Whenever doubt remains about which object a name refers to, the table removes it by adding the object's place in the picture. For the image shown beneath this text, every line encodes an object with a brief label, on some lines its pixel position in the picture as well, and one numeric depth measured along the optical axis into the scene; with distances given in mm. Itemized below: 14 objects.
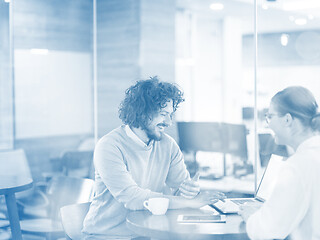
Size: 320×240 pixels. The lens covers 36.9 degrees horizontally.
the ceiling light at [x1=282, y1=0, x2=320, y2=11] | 4383
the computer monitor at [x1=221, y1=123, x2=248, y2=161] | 3906
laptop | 2383
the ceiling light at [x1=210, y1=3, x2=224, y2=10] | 6615
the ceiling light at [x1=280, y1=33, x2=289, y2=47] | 5426
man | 2309
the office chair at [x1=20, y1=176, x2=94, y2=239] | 2996
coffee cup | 2141
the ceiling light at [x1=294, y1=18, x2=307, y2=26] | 4781
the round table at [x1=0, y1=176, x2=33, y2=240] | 2998
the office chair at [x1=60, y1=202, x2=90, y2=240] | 2576
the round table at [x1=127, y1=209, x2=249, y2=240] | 1855
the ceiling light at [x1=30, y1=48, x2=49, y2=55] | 4781
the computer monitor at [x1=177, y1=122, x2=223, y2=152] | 4219
